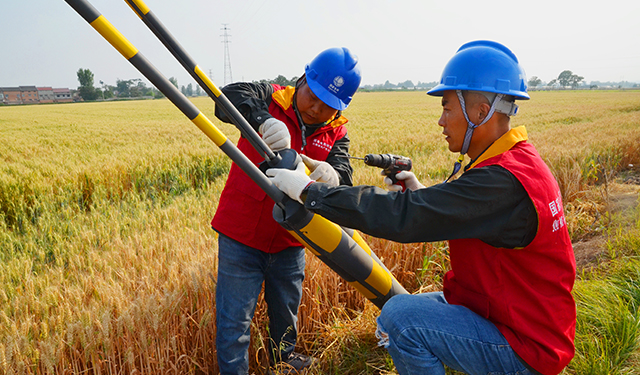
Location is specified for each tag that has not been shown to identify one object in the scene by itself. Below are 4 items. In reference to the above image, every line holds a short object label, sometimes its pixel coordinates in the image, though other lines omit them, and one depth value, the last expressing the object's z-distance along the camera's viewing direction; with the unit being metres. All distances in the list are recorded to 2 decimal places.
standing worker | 2.38
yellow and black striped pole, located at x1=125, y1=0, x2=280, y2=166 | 1.63
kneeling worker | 1.62
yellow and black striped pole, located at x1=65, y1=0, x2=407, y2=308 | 1.31
